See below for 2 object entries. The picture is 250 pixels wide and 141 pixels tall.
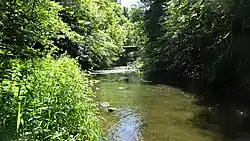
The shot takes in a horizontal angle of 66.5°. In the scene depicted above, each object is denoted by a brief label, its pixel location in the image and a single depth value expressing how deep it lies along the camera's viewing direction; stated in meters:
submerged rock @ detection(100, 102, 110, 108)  7.37
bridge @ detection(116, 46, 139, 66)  25.12
